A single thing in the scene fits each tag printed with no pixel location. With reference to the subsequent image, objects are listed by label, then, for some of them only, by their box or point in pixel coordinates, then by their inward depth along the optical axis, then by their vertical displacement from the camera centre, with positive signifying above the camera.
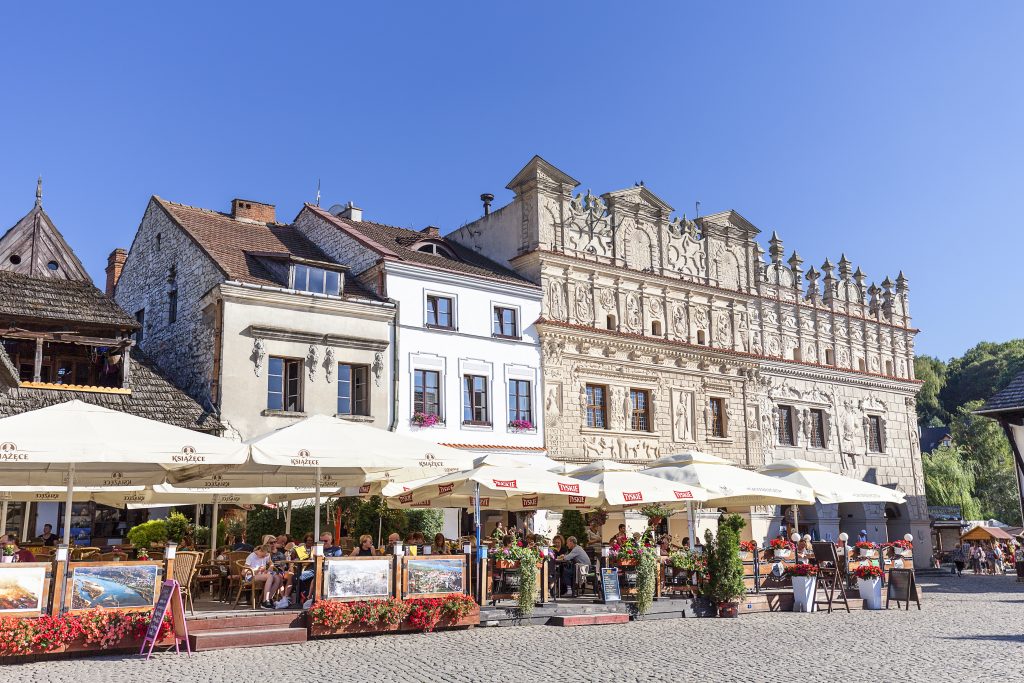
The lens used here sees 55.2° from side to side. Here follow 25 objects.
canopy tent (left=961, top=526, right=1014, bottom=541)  45.97 -0.53
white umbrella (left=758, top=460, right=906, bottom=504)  23.33 +1.00
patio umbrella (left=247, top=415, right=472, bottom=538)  15.38 +1.35
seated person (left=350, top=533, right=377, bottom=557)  17.05 -0.26
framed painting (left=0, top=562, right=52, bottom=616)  12.66 -0.64
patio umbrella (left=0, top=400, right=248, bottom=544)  13.16 +1.32
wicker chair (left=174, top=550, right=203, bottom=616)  14.19 -0.44
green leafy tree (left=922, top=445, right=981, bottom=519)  54.28 +2.25
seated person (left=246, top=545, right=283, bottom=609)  15.81 -0.63
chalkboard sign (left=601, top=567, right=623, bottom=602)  18.53 -1.04
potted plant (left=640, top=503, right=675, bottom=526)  22.57 +0.38
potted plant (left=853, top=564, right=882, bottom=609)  20.66 -1.26
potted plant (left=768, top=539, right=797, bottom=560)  21.45 -0.46
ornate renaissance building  31.91 +6.60
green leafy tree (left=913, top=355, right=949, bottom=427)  90.62 +11.61
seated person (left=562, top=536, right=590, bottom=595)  20.70 -0.68
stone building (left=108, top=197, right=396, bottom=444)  25.66 +5.60
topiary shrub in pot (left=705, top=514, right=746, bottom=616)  18.75 -0.85
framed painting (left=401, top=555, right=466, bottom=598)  15.97 -0.71
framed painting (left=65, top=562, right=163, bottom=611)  13.14 -0.64
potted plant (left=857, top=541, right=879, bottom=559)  21.70 -0.55
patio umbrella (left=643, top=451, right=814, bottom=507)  21.05 +1.00
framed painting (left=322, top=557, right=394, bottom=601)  15.20 -0.70
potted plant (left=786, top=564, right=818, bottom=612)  20.30 -1.26
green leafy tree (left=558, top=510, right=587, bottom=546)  25.95 +0.11
